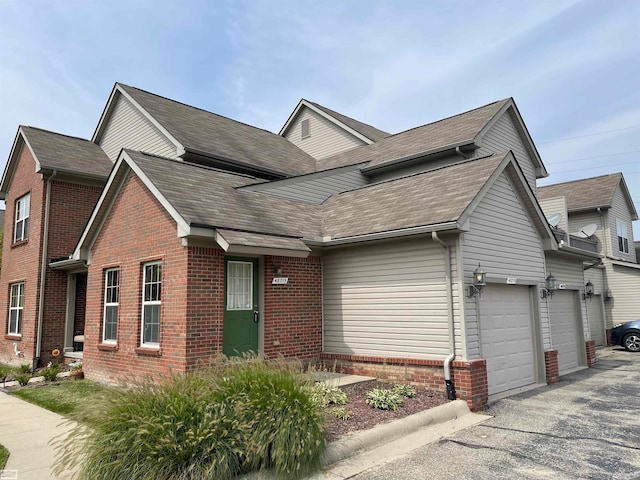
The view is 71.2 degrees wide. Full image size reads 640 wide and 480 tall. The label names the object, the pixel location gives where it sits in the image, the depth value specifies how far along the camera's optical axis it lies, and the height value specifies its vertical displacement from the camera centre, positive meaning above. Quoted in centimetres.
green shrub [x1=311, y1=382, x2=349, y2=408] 664 -152
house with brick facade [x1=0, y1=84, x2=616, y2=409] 851 +62
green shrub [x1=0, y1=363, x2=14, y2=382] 1153 -183
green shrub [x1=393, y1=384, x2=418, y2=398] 807 -163
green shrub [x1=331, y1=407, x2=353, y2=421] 668 -167
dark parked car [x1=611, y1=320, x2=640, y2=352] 1789 -158
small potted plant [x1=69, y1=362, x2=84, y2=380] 1149 -167
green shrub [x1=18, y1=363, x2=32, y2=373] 1248 -171
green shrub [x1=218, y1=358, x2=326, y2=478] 493 -131
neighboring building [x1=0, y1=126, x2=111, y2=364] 1416 +232
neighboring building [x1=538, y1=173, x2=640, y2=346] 2039 +315
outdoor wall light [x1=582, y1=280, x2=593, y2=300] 1633 +26
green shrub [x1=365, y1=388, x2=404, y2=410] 736 -165
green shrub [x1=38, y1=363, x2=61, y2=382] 1134 -165
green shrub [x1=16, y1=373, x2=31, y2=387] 1096 -175
